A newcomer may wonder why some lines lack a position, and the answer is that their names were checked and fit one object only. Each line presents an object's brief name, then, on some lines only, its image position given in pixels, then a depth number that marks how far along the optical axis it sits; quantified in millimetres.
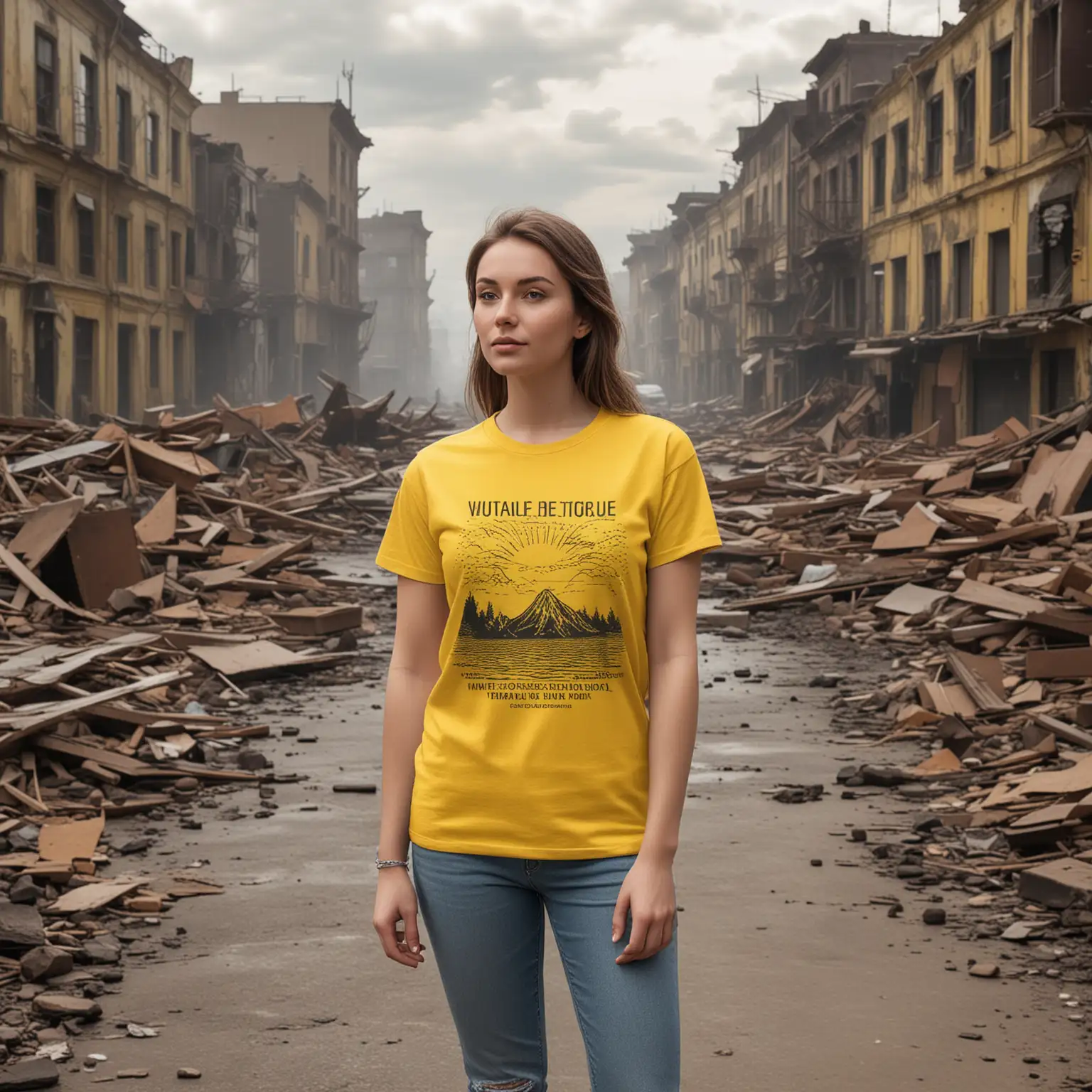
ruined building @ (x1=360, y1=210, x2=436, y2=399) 113750
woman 2516
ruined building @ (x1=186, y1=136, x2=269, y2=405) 49438
